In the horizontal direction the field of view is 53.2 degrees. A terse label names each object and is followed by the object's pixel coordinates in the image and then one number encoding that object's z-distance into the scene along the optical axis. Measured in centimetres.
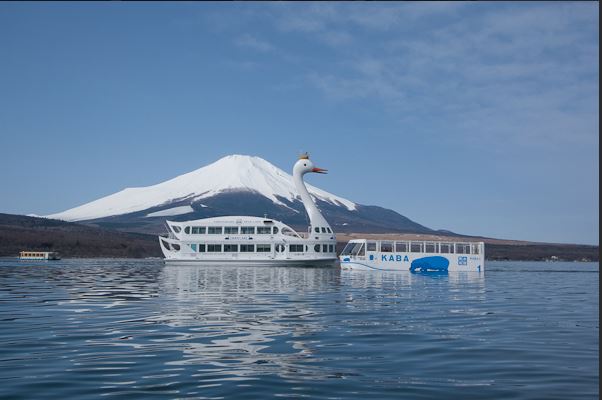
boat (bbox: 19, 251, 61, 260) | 9569
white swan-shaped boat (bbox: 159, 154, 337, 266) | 7700
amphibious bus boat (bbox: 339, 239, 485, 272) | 6531
